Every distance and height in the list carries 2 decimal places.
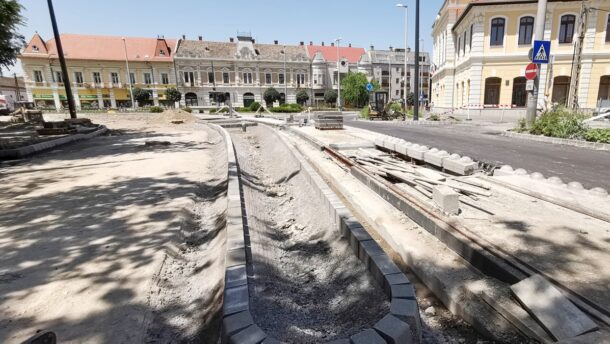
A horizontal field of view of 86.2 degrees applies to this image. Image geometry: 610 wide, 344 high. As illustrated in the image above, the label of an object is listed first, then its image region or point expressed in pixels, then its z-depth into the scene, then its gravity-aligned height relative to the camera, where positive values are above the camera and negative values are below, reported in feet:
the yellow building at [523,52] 83.71 +11.07
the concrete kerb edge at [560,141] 31.35 -5.07
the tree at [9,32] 44.96 +12.86
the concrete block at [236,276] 9.55 -5.03
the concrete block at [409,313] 7.61 -4.97
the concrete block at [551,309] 6.92 -4.81
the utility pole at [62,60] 58.90 +10.36
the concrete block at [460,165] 20.54 -4.27
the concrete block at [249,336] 7.07 -4.96
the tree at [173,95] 168.66 +8.00
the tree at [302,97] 202.59 +4.84
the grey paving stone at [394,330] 6.98 -4.92
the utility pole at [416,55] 68.02 +9.60
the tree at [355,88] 205.36 +8.82
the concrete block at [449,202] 14.28 -4.47
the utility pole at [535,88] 41.19 +0.78
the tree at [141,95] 170.59 +8.70
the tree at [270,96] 190.39 +6.08
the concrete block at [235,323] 7.47 -4.97
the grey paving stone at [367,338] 6.86 -4.92
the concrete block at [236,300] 8.17 -4.98
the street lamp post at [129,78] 168.68 +19.00
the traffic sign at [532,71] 41.45 +2.97
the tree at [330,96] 201.26 +4.72
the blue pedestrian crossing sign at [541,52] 40.29 +5.17
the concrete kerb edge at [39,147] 33.78 -3.50
